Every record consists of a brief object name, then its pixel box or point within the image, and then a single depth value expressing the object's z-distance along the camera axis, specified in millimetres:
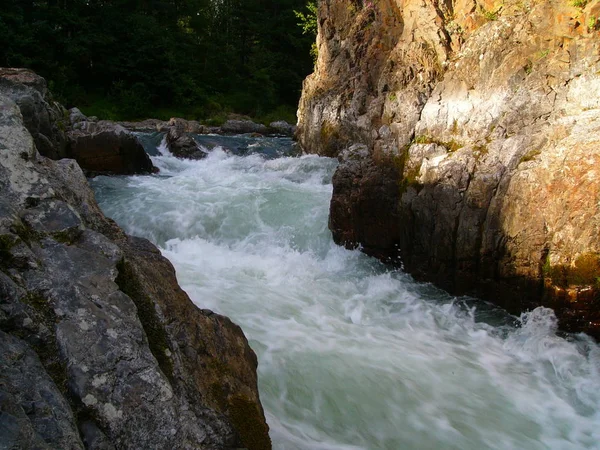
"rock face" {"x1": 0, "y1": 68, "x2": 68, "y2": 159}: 11227
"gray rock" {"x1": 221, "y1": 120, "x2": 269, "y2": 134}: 27266
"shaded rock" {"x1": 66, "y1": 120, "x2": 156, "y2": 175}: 13133
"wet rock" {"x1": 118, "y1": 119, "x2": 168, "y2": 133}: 24545
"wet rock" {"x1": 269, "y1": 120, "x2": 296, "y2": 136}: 28030
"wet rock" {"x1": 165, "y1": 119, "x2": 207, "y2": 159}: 17609
